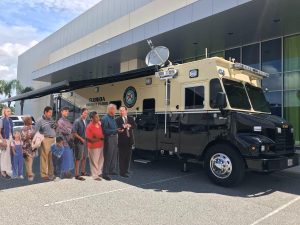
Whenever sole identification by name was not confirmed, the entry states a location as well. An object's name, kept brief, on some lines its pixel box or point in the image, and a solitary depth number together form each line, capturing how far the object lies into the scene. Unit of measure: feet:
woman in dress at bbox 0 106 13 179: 16.81
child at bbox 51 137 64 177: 16.88
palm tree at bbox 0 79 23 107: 104.17
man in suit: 18.61
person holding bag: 16.75
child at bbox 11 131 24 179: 16.86
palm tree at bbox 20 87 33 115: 90.94
